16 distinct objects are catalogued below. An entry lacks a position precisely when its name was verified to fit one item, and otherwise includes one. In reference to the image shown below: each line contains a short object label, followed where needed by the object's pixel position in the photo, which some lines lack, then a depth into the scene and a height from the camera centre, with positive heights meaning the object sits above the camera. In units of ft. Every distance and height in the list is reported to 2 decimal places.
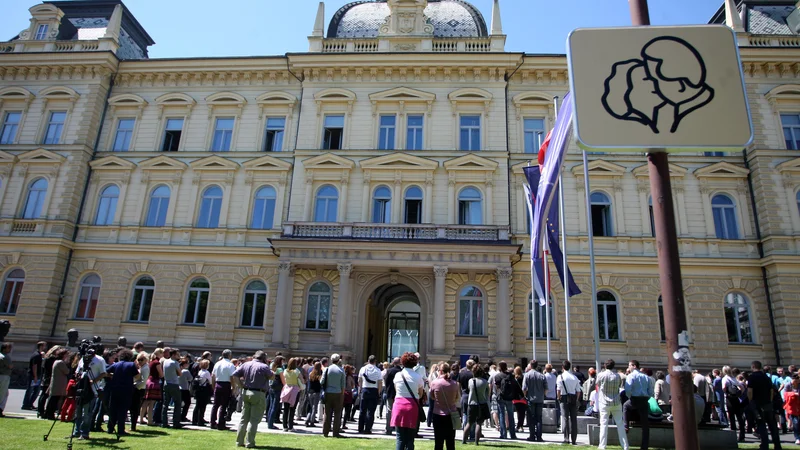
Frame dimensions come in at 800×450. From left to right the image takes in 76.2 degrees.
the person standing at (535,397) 41.37 -2.26
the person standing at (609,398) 36.22 -1.85
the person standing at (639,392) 36.83 -1.38
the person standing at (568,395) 41.54 -1.98
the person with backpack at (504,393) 43.42 -2.21
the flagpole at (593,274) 43.06 +8.76
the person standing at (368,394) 42.88 -2.70
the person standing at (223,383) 41.63 -2.30
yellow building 76.79 +25.78
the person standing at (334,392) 40.59 -2.52
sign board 11.02 +6.07
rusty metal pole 9.64 +1.46
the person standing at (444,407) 27.17 -2.21
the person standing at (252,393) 33.37 -2.42
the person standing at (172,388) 41.34 -2.82
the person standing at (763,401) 39.24 -1.69
